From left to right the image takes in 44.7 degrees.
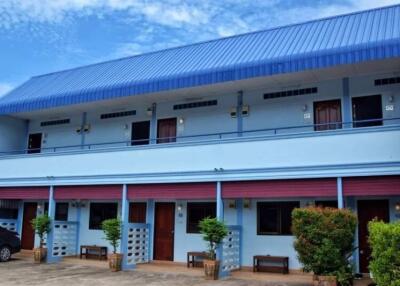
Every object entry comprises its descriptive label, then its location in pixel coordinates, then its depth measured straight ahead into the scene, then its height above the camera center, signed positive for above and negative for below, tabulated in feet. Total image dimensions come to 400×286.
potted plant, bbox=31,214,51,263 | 61.57 +0.18
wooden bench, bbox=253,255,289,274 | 51.52 -3.01
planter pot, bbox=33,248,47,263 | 61.50 -3.04
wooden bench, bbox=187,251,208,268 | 56.24 -2.81
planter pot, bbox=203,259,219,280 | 48.16 -3.42
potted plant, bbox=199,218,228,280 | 48.26 -0.39
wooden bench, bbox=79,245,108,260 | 64.59 -2.64
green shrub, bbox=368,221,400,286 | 28.50 -1.05
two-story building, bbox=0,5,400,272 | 47.26 +9.75
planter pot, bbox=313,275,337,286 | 38.19 -3.42
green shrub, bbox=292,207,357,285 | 38.60 -0.34
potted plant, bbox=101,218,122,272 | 54.85 -0.45
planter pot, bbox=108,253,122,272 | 54.75 -3.32
